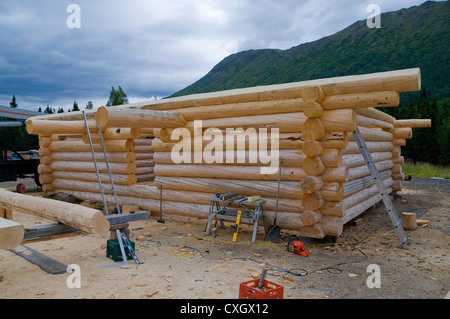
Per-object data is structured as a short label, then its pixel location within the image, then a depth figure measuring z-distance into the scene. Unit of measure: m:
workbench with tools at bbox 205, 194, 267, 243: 7.37
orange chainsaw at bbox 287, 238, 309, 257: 6.49
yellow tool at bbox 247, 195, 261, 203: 7.42
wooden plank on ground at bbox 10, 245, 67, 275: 5.49
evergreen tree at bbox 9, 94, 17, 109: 48.99
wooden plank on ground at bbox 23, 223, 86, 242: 5.52
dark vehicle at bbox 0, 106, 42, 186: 13.79
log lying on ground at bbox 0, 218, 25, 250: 4.12
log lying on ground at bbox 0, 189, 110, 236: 4.91
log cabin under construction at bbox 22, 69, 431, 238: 6.79
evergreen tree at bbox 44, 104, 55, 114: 52.31
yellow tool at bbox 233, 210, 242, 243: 7.34
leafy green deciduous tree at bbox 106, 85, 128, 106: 33.34
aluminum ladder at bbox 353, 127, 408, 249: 7.11
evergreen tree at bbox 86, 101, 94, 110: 43.72
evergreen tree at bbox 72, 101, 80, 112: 60.16
